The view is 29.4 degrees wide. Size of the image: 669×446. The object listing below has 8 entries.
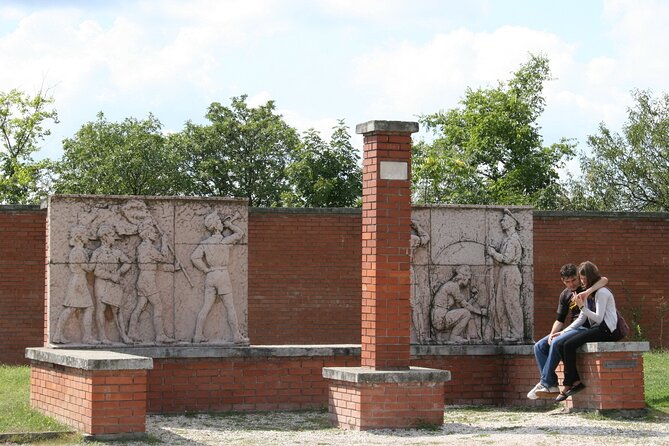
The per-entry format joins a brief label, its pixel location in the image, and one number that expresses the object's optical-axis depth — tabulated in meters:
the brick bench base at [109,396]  11.30
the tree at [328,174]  33.06
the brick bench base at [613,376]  12.89
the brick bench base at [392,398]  12.08
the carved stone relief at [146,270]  13.84
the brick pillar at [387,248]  12.26
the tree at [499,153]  32.81
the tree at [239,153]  44.88
